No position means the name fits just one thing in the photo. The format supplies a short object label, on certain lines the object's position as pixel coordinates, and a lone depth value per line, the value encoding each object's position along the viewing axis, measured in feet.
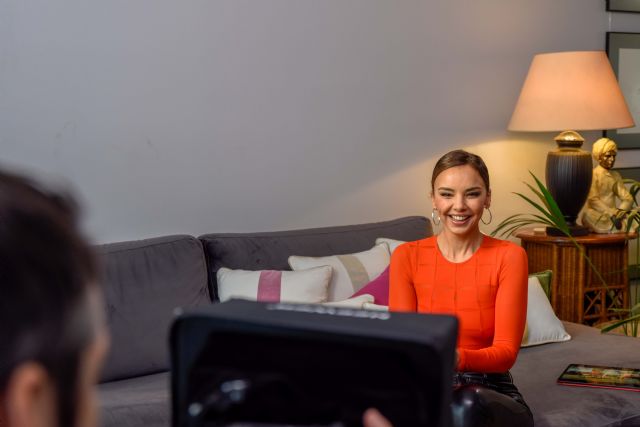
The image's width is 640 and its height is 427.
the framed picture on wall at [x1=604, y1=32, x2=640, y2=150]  14.52
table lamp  12.35
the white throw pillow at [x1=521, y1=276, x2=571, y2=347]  10.14
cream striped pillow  9.78
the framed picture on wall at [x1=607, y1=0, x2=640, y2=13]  14.39
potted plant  9.74
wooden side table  12.56
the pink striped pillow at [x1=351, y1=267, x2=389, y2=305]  9.72
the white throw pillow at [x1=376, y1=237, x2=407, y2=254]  10.42
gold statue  13.00
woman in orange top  7.66
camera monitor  2.40
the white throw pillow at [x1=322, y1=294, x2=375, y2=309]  9.31
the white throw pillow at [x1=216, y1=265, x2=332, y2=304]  9.29
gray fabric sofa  8.07
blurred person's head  1.92
